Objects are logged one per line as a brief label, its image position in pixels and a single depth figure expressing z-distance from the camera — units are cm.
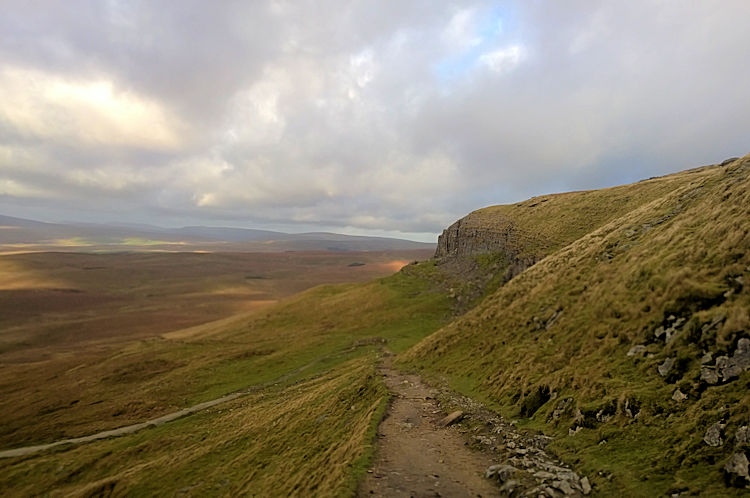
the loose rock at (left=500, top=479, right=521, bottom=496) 1360
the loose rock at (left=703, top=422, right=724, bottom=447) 1184
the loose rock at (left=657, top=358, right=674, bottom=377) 1616
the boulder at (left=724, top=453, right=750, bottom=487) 1041
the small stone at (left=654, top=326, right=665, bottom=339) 1850
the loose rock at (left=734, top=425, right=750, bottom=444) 1119
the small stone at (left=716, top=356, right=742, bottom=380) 1362
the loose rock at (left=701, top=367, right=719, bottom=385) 1397
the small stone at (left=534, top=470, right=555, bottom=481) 1373
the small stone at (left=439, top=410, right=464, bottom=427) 2222
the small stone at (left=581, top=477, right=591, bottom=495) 1275
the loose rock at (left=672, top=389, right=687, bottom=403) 1441
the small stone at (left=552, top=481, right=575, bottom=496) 1269
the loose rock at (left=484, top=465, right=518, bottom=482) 1466
